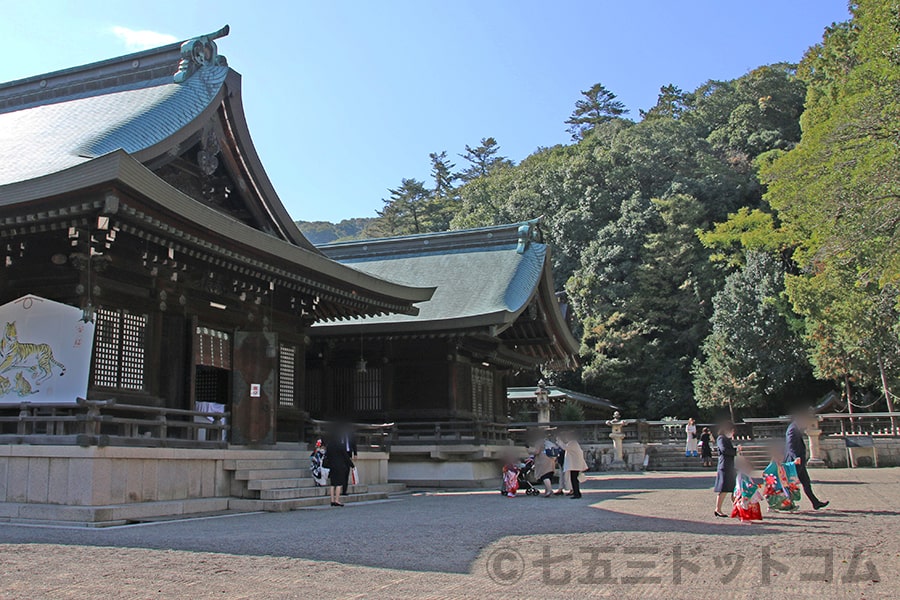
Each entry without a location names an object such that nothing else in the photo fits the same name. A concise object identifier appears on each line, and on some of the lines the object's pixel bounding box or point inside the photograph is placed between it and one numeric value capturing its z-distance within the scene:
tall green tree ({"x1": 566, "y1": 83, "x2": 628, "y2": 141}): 97.56
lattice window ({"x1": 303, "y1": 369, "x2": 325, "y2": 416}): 23.30
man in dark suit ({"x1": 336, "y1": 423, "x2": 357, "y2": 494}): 14.34
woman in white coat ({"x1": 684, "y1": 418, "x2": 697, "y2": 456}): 30.36
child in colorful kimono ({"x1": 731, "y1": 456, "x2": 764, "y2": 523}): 10.92
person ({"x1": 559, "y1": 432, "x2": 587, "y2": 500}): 16.02
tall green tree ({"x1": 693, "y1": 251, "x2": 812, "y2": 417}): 45.62
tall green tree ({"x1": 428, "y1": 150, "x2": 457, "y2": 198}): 94.69
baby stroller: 17.56
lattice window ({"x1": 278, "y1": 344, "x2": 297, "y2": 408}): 18.31
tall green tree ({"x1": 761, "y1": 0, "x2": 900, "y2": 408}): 21.02
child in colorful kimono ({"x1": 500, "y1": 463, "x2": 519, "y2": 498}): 17.52
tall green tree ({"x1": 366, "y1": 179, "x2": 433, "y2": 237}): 84.75
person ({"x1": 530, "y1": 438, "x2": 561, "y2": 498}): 17.00
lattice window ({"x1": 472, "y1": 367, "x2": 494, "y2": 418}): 24.78
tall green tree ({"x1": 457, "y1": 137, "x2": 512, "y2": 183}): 98.19
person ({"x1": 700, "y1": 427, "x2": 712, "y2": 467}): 27.91
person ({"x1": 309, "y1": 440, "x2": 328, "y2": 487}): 14.97
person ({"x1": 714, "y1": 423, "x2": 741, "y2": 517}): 11.64
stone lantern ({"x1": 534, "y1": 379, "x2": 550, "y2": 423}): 34.50
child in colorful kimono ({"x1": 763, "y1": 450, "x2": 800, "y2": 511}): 11.85
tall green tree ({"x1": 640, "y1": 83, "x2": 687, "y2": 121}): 89.00
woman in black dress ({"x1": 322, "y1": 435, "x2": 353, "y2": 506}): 14.09
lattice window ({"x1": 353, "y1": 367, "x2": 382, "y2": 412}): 23.09
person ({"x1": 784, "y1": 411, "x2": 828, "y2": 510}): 12.08
